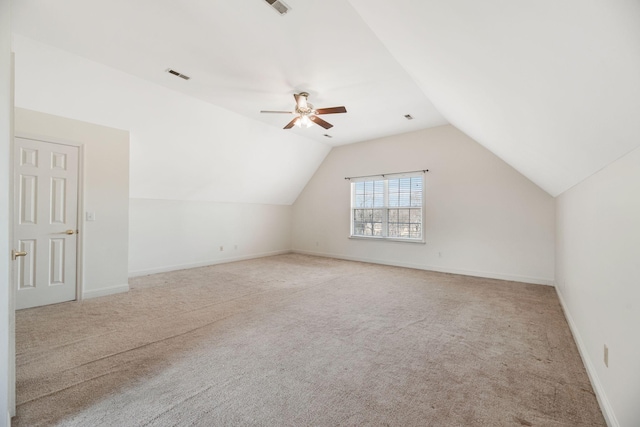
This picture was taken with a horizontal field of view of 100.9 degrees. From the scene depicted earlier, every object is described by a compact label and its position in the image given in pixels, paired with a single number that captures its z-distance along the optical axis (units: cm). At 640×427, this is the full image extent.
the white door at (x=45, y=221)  311
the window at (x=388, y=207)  573
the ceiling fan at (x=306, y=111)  360
